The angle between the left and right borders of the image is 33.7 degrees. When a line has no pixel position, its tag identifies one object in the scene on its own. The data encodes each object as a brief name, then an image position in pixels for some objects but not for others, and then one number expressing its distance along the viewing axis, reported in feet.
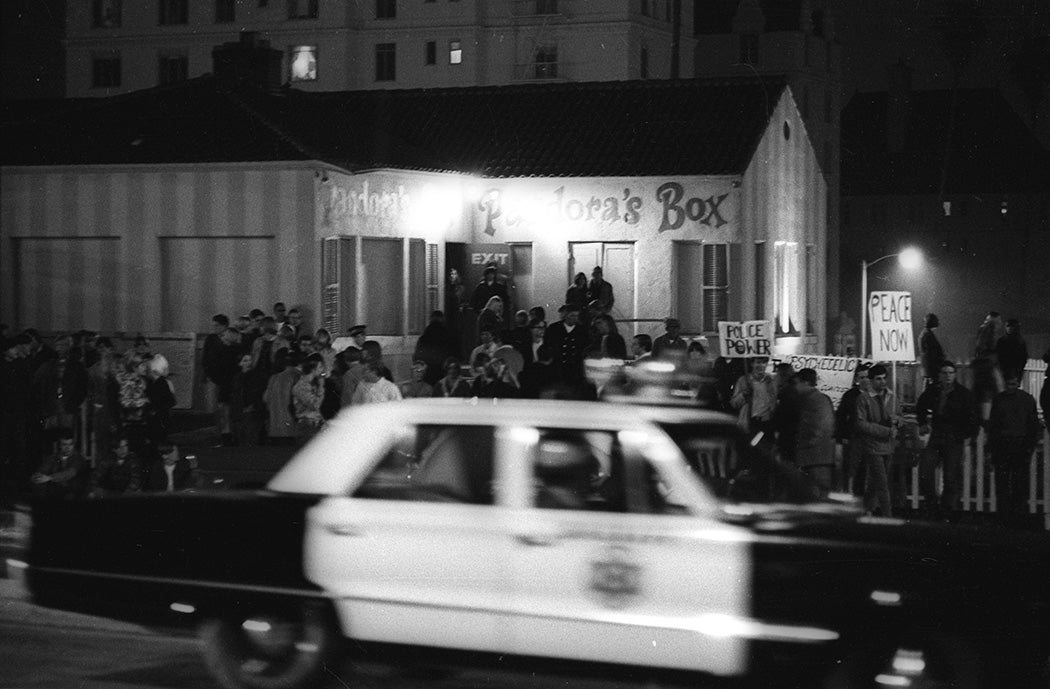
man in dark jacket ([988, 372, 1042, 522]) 49.03
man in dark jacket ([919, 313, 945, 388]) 71.87
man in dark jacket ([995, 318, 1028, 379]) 72.28
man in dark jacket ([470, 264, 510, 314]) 77.66
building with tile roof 76.54
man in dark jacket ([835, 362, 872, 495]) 50.83
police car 25.50
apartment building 225.56
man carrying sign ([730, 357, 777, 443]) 55.72
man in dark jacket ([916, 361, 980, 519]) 50.80
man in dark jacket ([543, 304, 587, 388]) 60.70
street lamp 165.99
